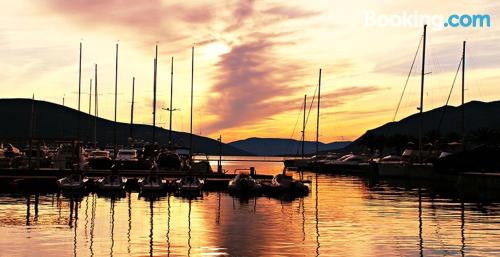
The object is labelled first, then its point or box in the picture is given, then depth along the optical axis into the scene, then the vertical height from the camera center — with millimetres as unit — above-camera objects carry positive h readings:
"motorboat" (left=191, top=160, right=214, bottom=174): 86562 +4
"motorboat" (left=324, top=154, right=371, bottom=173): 134050 +969
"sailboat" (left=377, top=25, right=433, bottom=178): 91750 +248
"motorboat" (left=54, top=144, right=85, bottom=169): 80188 +947
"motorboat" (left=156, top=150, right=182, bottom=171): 81375 +513
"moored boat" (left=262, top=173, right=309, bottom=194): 64938 -1682
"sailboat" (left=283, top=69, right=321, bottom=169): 133625 +1509
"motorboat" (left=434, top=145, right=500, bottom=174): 86062 +1224
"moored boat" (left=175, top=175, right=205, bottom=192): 64562 -1624
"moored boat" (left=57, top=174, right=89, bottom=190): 63688 -1572
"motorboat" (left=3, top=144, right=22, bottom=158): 101100 +1703
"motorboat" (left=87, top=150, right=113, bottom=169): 88688 +451
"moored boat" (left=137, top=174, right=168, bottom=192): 64250 -1636
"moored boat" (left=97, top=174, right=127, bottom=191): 64062 -1599
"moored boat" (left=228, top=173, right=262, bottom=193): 64875 -1669
